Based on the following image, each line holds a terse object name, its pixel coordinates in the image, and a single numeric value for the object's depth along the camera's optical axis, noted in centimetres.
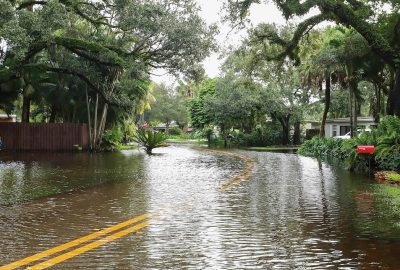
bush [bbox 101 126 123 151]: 3503
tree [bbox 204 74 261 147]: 4825
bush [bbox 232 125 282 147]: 5250
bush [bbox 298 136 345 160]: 2767
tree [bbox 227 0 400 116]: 1995
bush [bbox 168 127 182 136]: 10749
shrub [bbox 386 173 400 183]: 1392
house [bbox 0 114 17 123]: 4570
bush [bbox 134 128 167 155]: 3231
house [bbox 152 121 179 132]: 11411
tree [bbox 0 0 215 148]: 2233
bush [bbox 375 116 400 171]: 1655
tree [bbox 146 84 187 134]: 10112
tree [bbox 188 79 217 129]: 6544
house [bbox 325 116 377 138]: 4903
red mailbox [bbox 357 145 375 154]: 1700
